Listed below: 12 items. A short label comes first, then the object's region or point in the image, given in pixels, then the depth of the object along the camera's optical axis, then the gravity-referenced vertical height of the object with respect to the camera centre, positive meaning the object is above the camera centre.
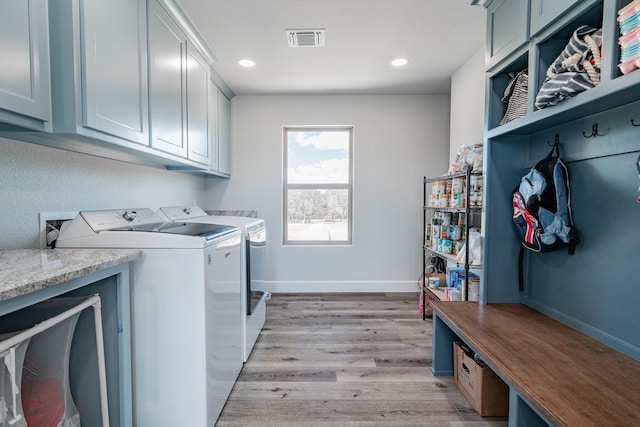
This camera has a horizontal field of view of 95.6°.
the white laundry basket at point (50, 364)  0.97 -0.57
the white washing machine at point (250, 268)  2.08 -0.51
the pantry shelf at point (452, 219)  2.12 -0.14
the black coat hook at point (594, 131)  1.32 +0.34
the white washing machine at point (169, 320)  1.36 -0.56
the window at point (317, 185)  3.66 +0.22
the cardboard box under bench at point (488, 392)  1.57 -1.04
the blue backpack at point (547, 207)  1.43 -0.01
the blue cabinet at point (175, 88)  1.65 +0.76
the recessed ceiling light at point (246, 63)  2.65 +1.30
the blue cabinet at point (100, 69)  1.11 +0.57
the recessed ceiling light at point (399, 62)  2.63 +1.31
